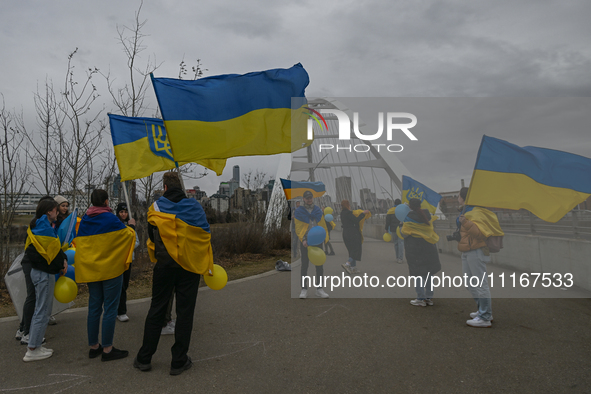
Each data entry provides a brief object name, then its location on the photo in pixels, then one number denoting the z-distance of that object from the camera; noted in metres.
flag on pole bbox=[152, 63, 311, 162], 4.69
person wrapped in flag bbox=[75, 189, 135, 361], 3.80
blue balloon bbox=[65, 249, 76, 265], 4.76
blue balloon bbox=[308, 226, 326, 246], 5.88
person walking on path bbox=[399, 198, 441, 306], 5.45
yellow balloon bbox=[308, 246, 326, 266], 5.87
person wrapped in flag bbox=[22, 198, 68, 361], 3.83
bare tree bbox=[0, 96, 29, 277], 8.02
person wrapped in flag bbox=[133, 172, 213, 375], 3.47
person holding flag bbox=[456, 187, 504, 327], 4.64
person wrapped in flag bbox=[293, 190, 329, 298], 6.02
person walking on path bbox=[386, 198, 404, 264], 5.64
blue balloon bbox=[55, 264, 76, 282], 4.65
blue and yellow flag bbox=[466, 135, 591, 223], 5.00
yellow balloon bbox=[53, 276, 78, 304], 4.07
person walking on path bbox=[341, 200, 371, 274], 6.10
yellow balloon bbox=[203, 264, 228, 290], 4.02
